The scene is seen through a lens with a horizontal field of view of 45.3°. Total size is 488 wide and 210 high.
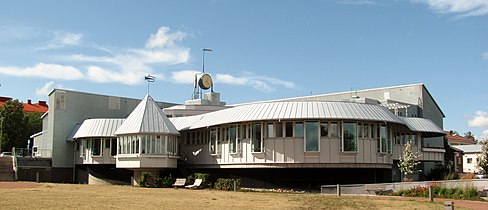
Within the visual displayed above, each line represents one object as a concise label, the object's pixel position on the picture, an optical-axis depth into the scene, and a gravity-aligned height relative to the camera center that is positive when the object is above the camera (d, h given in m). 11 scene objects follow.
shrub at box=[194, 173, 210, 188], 40.03 -2.33
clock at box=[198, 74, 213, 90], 64.00 +6.89
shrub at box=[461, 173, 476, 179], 40.78 -2.12
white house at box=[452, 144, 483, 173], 102.19 -1.87
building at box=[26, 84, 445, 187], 37.94 +0.49
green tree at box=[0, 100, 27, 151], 79.38 +2.69
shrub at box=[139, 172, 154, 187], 41.78 -2.53
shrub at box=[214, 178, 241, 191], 37.16 -2.50
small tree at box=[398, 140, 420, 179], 41.72 -1.14
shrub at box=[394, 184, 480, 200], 29.28 -2.36
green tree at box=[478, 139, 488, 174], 51.34 -1.10
